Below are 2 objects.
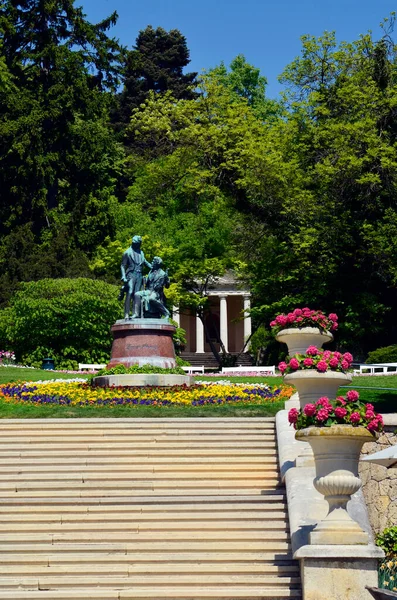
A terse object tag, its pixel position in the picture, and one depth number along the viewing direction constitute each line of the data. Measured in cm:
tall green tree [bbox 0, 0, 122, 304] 5350
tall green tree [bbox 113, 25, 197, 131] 6906
